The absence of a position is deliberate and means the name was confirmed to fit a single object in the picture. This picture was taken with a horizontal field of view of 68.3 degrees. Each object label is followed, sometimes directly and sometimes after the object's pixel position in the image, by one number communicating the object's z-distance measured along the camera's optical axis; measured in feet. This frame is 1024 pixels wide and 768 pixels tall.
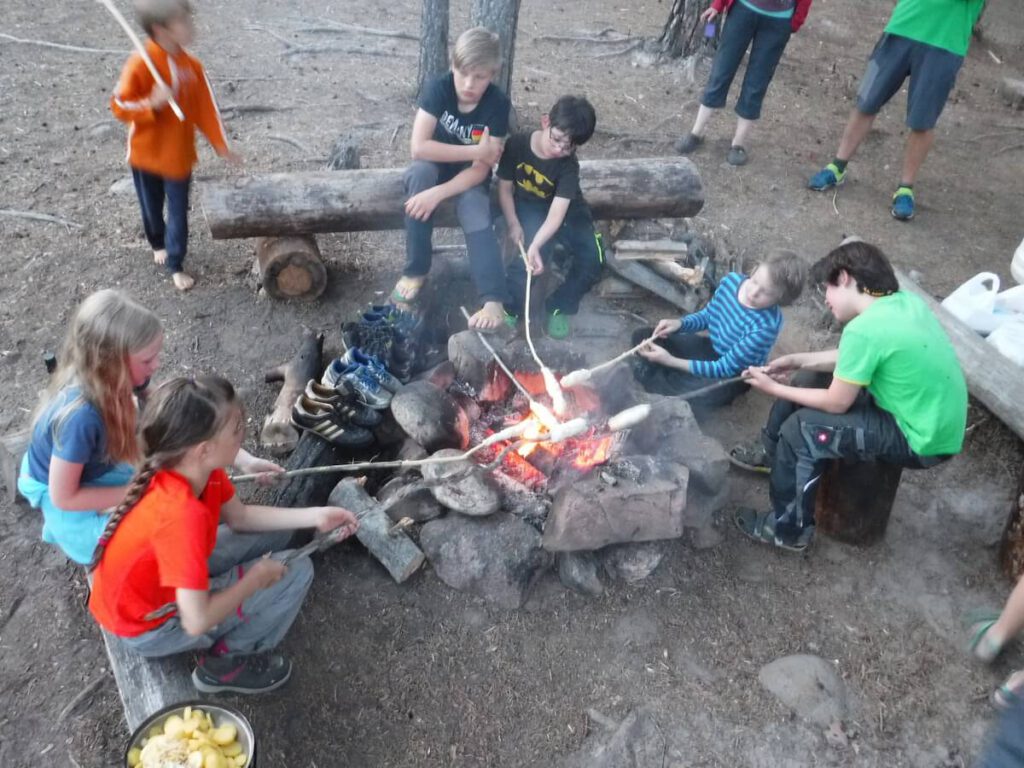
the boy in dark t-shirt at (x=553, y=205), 14.26
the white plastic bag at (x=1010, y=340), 15.96
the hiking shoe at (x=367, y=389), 13.00
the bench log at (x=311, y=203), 16.24
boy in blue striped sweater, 13.21
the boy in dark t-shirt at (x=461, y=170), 15.02
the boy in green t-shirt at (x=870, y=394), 11.11
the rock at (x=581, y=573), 11.91
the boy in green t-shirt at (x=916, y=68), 20.39
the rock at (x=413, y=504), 12.17
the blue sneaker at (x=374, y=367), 13.23
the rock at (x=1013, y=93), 30.29
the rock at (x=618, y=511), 11.46
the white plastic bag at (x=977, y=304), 16.90
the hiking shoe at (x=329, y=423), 12.71
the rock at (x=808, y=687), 10.77
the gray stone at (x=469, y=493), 11.99
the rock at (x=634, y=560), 12.00
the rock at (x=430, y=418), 12.57
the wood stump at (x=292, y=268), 16.70
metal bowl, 7.79
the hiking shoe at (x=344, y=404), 12.85
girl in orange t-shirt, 7.94
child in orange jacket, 14.69
